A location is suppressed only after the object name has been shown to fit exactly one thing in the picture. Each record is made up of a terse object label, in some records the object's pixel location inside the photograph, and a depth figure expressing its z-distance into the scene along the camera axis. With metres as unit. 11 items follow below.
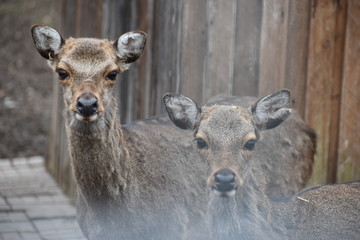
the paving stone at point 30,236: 18.19
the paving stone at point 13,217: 19.56
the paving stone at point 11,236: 17.91
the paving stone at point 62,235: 18.34
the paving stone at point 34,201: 21.18
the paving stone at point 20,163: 25.56
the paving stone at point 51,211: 20.36
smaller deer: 12.09
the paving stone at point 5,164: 25.08
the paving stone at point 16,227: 18.61
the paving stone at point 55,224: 19.19
